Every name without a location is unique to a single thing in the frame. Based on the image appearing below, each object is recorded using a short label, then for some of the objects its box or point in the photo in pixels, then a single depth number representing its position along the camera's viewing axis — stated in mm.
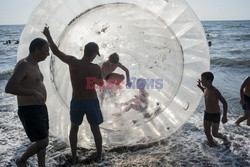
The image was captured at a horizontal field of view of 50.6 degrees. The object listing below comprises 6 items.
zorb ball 3238
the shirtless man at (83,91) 2834
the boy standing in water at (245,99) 4332
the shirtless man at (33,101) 2488
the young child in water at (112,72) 4175
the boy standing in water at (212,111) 3499
